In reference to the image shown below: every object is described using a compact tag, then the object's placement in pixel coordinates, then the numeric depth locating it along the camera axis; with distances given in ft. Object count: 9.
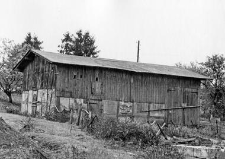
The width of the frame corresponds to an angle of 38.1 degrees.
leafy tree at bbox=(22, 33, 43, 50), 175.83
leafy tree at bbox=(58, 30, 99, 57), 171.32
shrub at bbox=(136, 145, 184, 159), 33.13
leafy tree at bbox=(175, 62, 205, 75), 187.56
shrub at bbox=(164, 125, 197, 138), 60.50
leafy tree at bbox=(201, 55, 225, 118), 126.41
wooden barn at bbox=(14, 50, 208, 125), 77.20
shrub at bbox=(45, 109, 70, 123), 70.49
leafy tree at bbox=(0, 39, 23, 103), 126.00
